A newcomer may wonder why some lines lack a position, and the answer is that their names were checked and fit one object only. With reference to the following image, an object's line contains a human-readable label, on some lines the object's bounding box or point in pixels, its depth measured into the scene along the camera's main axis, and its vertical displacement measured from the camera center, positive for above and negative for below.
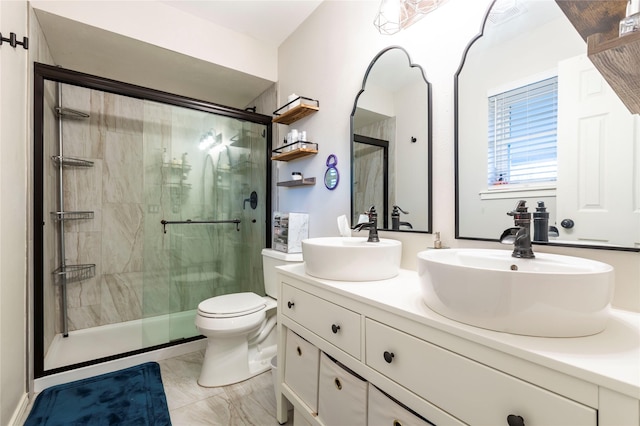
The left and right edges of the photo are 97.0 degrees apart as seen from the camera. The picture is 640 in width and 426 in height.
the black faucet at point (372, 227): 1.42 -0.08
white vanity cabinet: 0.52 -0.38
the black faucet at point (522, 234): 0.86 -0.07
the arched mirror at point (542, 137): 0.84 +0.26
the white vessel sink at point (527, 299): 0.58 -0.19
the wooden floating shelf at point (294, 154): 2.02 +0.44
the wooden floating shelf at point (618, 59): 0.50 +0.29
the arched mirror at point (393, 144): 1.35 +0.36
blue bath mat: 1.44 -1.06
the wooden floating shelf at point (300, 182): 2.07 +0.22
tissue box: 2.06 -0.15
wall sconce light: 1.26 +0.93
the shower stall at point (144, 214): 2.23 -0.02
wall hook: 1.26 +0.80
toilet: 1.71 -0.80
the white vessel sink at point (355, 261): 1.12 -0.20
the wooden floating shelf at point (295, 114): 2.01 +0.74
